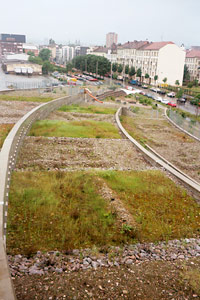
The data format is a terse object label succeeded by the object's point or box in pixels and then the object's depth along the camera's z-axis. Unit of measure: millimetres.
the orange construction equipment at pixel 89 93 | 40038
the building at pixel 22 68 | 73769
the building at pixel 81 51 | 160125
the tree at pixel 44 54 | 119562
